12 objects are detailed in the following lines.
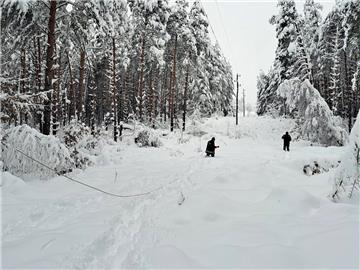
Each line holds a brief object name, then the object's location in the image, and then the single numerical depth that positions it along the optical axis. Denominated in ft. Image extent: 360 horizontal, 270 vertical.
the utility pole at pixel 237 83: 140.61
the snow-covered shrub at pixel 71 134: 35.22
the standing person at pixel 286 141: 57.72
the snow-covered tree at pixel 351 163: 15.21
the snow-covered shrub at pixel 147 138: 60.29
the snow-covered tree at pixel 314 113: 64.23
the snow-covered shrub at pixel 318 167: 32.86
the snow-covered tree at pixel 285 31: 82.28
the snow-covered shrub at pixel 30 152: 25.62
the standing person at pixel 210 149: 49.01
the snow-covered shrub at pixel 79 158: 32.30
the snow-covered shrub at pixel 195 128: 84.33
